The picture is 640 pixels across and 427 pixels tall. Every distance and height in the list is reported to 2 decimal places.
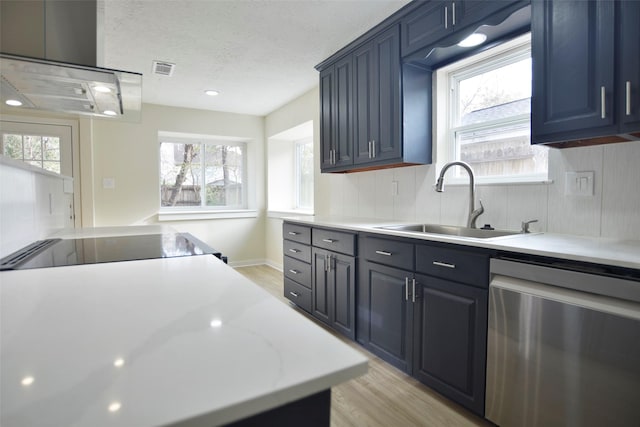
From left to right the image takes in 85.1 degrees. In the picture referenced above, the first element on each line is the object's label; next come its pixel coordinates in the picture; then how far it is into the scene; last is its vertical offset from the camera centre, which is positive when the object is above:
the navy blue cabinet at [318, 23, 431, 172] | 2.41 +0.72
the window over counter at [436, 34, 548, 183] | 2.06 +0.57
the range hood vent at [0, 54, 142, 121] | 1.25 +0.50
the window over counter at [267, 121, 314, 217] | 5.04 +0.45
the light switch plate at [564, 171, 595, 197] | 1.68 +0.09
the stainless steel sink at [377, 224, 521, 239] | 2.03 -0.18
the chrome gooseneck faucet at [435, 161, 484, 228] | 2.10 -0.01
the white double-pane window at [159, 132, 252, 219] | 4.96 +0.45
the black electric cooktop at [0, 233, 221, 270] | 1.18 -0.19
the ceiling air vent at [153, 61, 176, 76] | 3.18 +1.28
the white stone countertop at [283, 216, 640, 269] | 1.17 -0.18
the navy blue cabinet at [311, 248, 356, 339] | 2.46 -0.66
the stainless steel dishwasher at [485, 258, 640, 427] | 1.14 -0.53
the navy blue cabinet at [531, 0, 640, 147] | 1.31 +0.53
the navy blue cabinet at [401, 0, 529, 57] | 1.75 +1.02
